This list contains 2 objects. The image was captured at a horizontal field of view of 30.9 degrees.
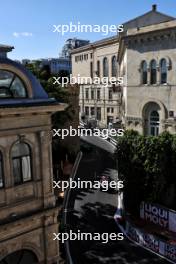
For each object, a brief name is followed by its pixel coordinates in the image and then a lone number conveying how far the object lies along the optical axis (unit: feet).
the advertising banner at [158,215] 75.71
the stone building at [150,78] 103.89
